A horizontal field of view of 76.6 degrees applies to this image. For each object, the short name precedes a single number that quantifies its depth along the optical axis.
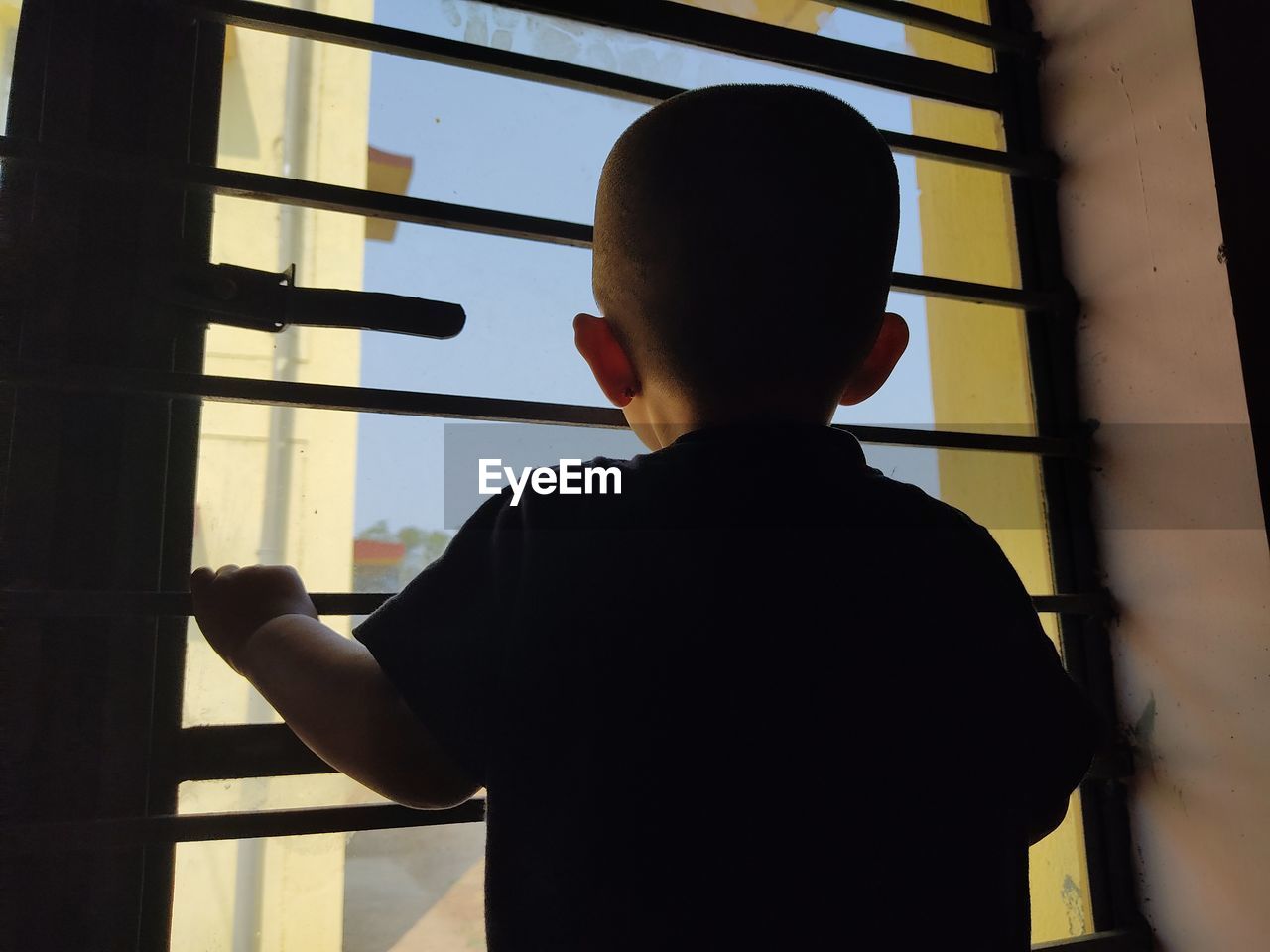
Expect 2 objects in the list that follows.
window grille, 0.86
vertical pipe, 0.99
